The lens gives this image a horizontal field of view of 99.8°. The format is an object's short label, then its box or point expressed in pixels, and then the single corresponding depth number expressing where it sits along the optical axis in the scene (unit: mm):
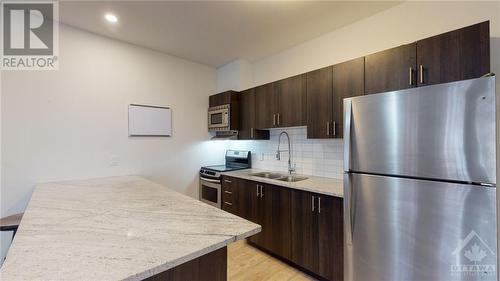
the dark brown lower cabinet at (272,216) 2328
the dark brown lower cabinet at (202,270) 961
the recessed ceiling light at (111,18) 2213
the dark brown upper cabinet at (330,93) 2006
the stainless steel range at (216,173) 3223
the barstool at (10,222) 1699
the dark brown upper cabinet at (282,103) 2502
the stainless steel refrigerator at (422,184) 1128
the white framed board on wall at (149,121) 2869
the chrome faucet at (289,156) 2965
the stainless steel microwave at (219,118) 3305
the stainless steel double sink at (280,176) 2726
